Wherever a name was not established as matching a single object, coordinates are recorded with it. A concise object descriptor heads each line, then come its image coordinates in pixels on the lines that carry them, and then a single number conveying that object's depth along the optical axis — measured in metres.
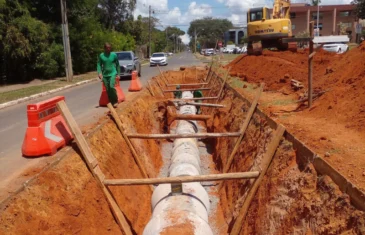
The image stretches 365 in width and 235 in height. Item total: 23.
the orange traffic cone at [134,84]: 16.02
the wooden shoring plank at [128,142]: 8.33
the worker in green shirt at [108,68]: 9.50
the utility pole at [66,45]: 21.82
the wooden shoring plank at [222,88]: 13.75
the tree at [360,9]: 50.34
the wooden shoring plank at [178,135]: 7.84
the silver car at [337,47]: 30.61
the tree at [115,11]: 50.97
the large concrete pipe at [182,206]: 4.92
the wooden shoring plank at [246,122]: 8.45
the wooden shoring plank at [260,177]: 6.06
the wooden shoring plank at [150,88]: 14.83
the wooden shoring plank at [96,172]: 5.92
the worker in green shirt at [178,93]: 16.33
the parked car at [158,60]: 38.12
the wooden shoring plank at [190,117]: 10.80
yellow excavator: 19.89
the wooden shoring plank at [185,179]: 5.45
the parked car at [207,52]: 61.97
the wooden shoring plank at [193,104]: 11.46
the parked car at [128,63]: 22.29
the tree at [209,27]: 116.81
